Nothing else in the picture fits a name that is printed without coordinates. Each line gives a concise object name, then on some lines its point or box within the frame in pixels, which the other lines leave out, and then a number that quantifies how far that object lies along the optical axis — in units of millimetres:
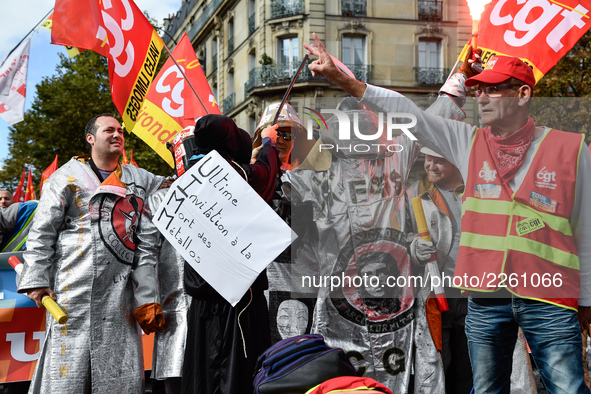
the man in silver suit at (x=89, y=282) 3695
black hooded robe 3412
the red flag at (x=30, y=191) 11931
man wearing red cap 2910
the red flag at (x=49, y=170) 10310
